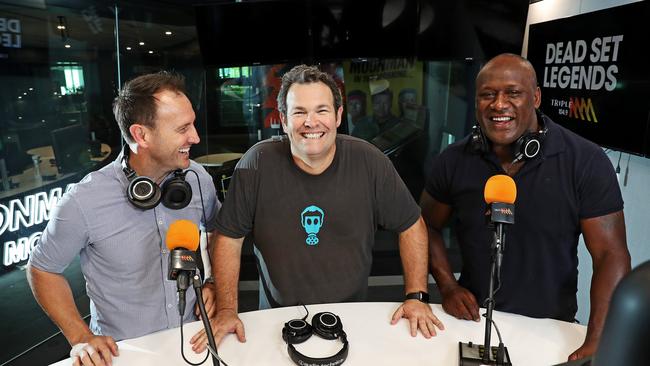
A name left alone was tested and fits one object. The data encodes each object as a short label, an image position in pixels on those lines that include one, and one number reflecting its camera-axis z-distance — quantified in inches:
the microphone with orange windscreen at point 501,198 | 52.6
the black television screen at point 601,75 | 111.0
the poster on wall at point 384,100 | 208.5
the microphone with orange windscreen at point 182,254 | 46.6
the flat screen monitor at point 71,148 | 151.6
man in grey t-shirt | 81.9
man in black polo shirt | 76.1
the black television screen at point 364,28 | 173.9
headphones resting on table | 60.9
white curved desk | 62.3
